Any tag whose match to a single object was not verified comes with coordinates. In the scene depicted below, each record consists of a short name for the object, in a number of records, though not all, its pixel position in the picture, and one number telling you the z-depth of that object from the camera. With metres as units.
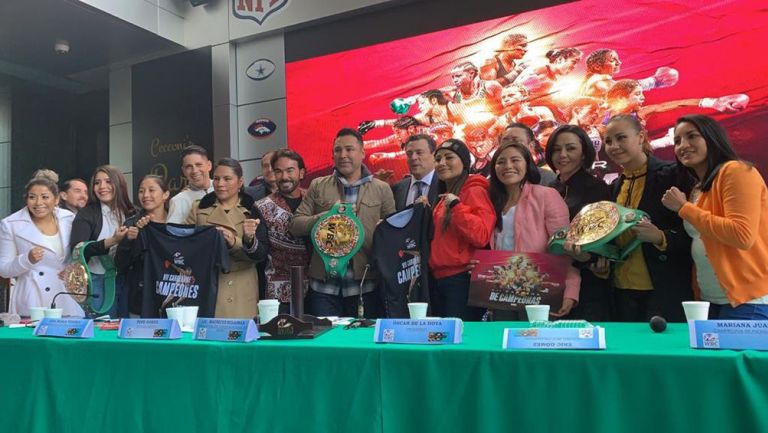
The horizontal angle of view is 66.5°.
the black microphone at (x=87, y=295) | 2.89
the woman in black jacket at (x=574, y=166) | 2.71
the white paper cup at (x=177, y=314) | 1.91
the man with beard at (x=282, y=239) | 3.17
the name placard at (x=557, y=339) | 1.26
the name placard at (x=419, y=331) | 1.43
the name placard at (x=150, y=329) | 1.74
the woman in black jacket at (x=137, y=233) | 3.11
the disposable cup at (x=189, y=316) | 1.95
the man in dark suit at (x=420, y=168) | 3.46
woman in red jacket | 2.62
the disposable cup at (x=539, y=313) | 1.72
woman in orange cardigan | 1.96
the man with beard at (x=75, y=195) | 4.55
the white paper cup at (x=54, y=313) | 2.21
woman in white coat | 3.49
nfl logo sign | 6.72
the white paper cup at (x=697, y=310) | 1.54
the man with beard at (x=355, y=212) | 3.00
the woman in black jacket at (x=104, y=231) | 3.18
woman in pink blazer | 2.54
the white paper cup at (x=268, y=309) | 1.82
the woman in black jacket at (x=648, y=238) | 2.37
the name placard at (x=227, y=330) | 1.61
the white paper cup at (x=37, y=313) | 2.38
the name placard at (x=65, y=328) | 1.87
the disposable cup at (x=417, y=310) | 1.78
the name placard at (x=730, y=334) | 1.16
